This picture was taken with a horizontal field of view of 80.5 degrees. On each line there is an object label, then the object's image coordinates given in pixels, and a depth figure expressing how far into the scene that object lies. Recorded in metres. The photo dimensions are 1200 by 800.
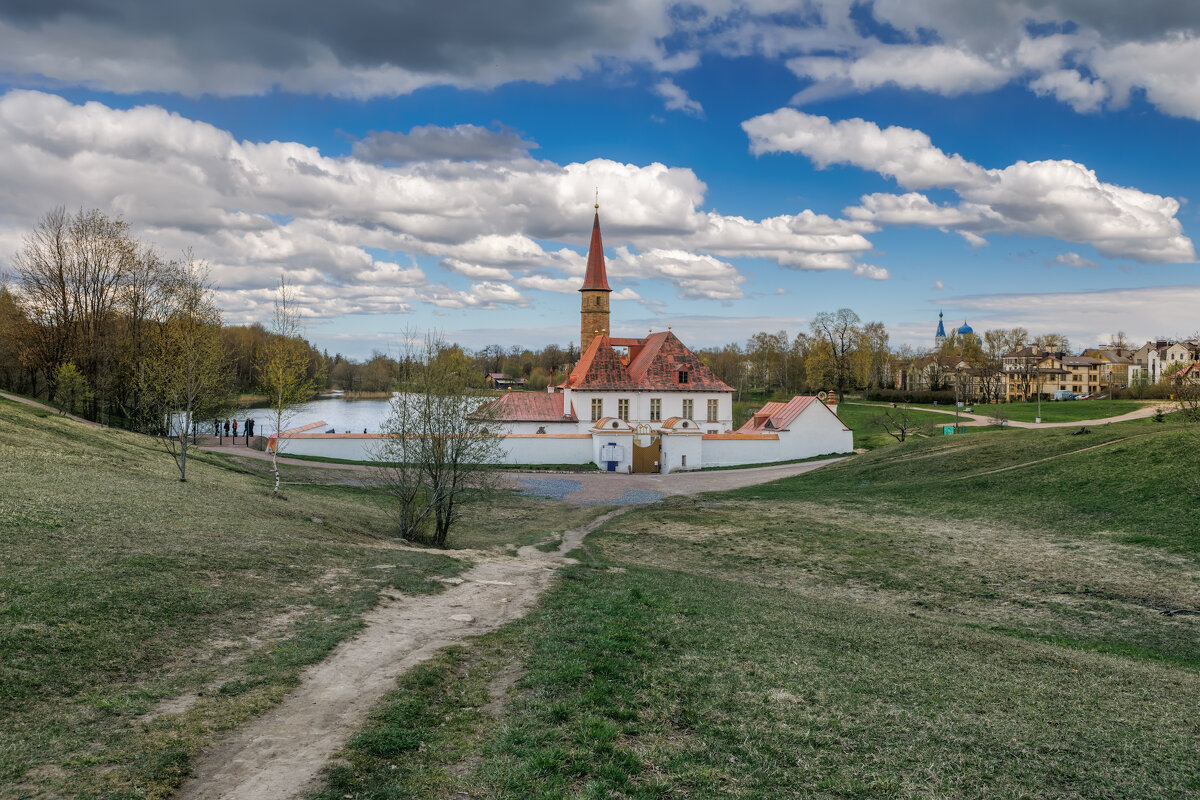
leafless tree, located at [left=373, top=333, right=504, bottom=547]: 19.25
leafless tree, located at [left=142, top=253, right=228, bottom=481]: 20.44
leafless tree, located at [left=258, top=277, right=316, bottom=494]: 30.00
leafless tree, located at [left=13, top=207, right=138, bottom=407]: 38.28
